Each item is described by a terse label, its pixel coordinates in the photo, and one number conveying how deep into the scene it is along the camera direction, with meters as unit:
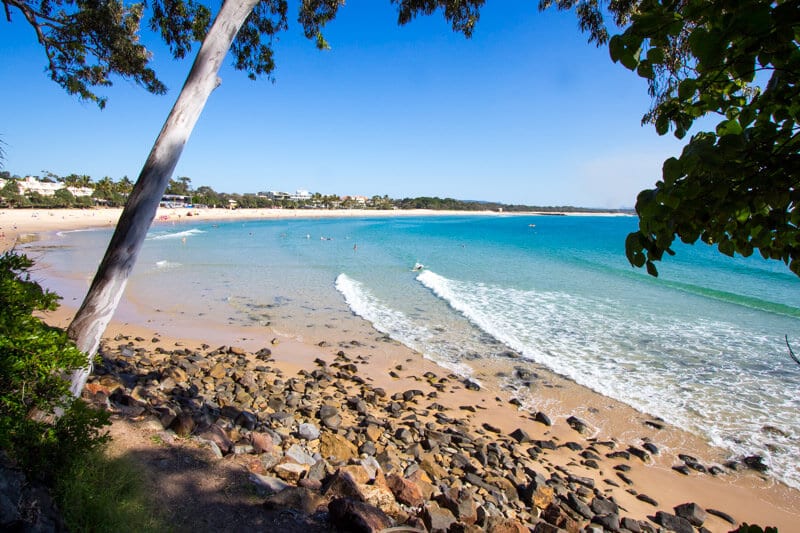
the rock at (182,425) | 4.48
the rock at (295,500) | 3.50
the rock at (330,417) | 6.11
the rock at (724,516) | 5.04
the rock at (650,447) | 6.54
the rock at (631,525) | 4.59
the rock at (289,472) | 4.18
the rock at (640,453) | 6.31
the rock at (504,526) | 3.95
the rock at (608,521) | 4.55
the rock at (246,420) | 5.41
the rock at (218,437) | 4.43
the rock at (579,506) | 4.76
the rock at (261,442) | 4.69
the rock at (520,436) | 6.56
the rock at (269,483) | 3.80
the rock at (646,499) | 5.30
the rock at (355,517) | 3.23
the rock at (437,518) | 3.75
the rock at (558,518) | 4.39
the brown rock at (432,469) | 5.06
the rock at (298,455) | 4.66
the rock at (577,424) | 7.10
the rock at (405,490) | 4.19
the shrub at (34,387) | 2.55
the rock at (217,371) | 7.77
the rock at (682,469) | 6.04
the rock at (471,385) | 8.59
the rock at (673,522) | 4.80
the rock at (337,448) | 5.13
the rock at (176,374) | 7.13
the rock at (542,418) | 7.27
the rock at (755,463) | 6.16
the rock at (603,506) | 4.84
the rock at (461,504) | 4.11
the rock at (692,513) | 4.96
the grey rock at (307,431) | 5.55
